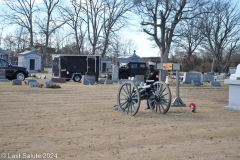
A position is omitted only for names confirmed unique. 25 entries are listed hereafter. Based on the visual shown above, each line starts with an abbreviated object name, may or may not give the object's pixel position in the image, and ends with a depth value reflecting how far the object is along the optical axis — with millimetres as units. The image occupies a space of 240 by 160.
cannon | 9899
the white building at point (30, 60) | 49469
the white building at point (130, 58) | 49062
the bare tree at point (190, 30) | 25406
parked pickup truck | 26688
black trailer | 29562
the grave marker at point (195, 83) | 25784
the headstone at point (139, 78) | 26914
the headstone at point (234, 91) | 11276
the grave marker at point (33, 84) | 19125
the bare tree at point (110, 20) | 46250
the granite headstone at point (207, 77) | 32247
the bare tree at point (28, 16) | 51469
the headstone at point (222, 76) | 41962
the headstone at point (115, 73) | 29047
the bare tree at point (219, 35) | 42500
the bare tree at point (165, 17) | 23906
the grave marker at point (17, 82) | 21078
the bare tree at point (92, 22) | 47156
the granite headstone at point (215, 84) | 25994
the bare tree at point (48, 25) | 50094
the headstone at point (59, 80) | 25006
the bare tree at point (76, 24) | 47750
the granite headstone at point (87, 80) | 24469
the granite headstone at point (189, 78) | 27703
